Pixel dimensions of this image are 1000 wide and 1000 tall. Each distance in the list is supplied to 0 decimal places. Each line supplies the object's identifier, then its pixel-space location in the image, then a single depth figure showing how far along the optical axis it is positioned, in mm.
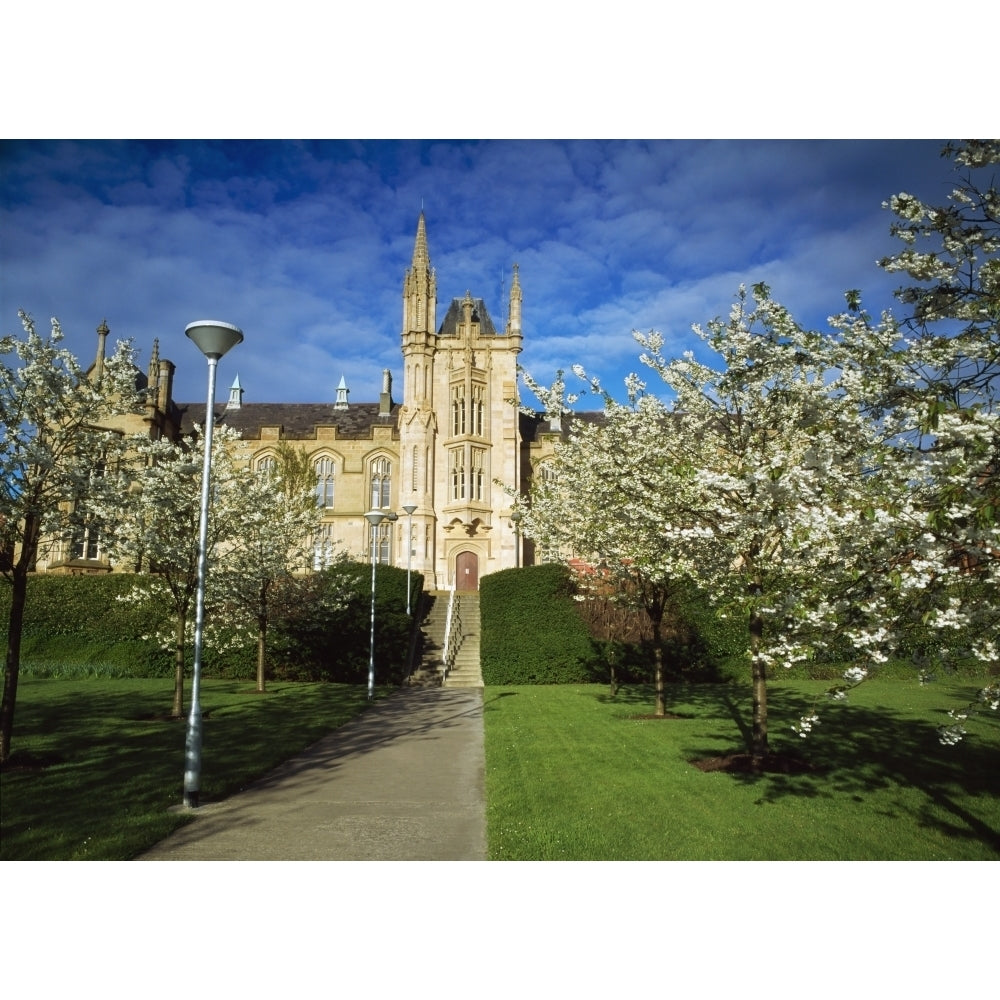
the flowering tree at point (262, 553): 19344
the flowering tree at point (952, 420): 5570
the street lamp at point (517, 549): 42081
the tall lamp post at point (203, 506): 8516
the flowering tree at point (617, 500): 12016
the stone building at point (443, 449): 43406
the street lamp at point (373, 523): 21048
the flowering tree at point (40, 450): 9703
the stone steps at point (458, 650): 25984
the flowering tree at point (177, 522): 15789
